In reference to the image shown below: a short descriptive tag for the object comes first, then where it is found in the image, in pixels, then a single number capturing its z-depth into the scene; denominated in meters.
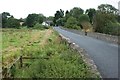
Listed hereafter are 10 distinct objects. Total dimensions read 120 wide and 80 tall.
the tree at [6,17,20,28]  62.34
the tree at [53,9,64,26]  86.96
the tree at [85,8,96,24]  70.98
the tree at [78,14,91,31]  53.23
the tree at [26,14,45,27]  73.07
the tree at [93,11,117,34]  28.41
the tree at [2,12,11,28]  61.98
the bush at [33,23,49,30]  63.18
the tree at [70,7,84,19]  71.17
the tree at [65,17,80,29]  53.43
